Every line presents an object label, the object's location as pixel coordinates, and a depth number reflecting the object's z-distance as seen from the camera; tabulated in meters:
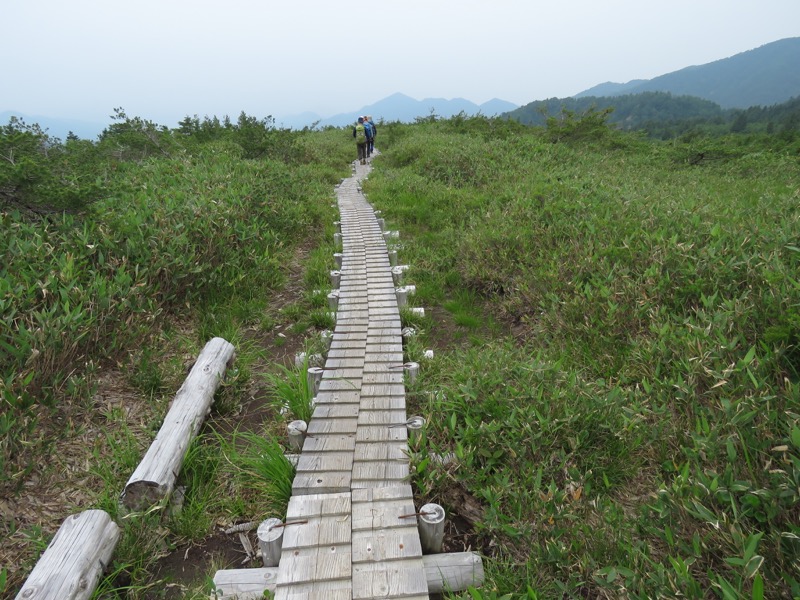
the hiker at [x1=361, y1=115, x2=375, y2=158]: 20.38
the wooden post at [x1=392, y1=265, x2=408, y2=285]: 7.07
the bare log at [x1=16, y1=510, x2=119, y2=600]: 2.42
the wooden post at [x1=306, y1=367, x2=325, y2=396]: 4.39
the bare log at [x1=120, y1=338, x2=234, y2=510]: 3.13
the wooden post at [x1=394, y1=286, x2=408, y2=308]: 6.12
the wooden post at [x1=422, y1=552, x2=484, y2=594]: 2.62
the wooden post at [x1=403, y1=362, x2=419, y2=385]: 4.36
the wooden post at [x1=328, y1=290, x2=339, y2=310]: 6.14
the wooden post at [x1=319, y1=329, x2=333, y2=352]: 5.25
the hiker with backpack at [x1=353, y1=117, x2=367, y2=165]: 20.36
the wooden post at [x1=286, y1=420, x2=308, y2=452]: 3.65
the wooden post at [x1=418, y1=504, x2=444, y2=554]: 2.78
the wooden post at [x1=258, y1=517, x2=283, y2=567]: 2.74
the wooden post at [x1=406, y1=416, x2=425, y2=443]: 3.57
